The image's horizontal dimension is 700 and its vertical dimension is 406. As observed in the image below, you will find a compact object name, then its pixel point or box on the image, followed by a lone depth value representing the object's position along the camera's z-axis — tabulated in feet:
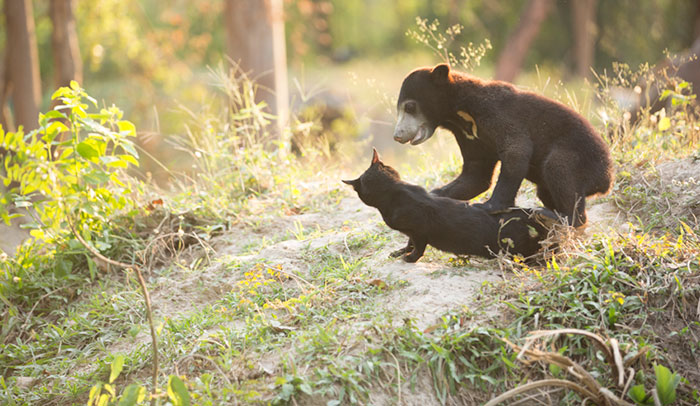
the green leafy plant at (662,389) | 19.69
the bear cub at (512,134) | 27.63
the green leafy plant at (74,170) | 25.12
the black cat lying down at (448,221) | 26.16
